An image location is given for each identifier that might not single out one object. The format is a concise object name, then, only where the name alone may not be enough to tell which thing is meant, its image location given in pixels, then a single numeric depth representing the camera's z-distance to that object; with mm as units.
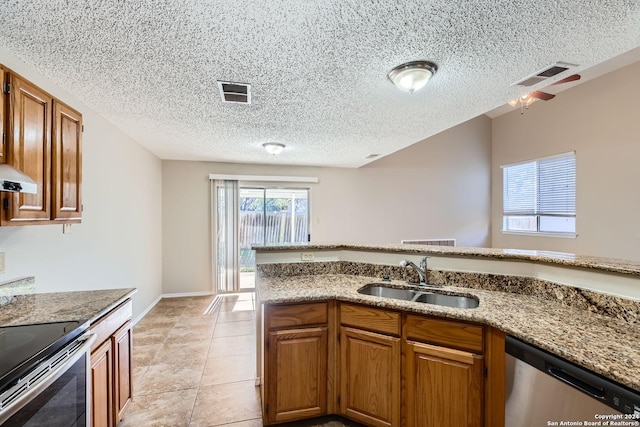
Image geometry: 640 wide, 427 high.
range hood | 1160
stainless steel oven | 917
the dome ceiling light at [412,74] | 1807
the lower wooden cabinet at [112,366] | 1493
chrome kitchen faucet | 2047
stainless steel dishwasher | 929
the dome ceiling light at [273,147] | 3738
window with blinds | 4824
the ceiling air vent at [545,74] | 1885
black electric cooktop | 938
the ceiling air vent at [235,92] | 2107
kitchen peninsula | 1309
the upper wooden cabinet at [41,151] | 1320
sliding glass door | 5039
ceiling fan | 2981
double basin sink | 1844
